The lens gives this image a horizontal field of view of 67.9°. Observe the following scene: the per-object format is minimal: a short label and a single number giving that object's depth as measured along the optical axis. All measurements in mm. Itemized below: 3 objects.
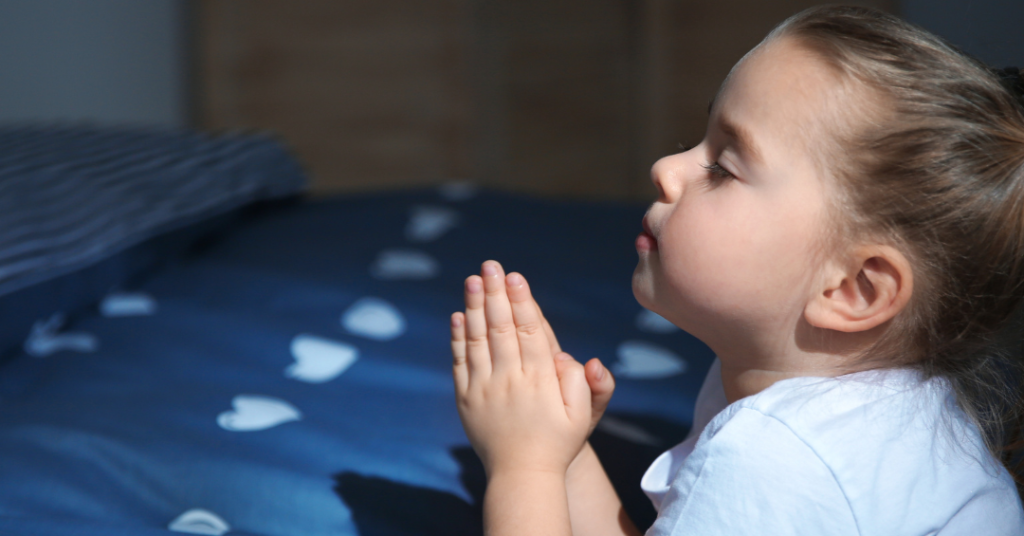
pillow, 910
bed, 667
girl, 500
